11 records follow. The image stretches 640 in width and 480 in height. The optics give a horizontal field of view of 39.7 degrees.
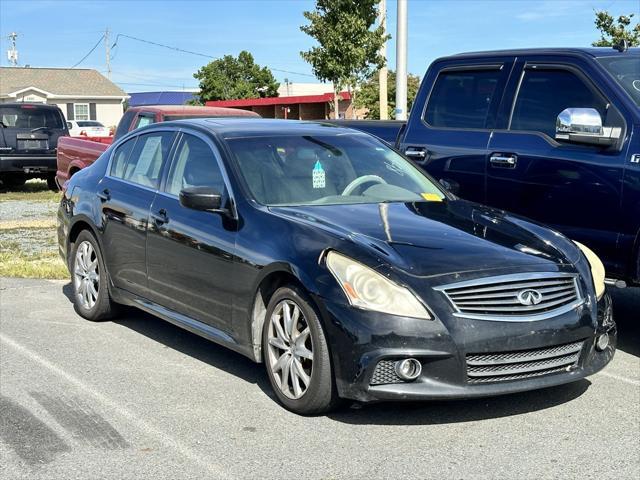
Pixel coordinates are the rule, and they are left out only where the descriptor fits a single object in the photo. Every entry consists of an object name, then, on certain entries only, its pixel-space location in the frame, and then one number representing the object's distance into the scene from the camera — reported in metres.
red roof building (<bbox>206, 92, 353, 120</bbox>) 43.49
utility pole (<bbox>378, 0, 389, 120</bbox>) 25.71
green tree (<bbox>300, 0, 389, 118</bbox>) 28.72
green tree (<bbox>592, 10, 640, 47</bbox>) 16.94
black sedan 4.48
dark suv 19.11
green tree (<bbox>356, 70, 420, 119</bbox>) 42.74
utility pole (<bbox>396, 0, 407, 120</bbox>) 15.16
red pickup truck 12.51
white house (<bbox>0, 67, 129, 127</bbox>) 61.97
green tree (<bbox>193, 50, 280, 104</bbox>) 74.31
